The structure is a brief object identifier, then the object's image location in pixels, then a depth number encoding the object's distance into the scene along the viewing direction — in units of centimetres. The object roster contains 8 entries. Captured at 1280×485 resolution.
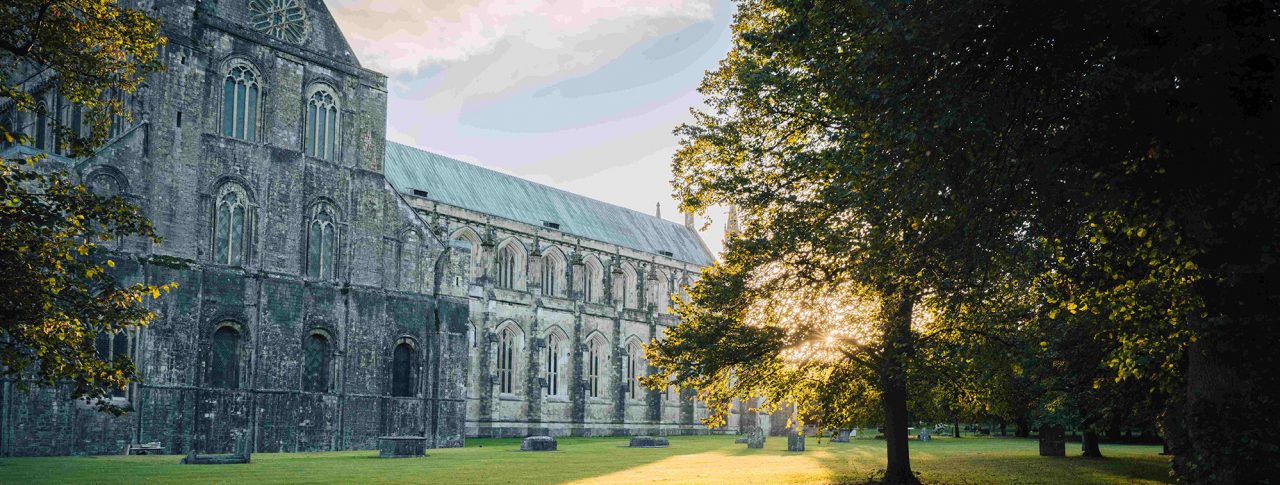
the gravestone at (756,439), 4016
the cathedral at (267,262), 2902
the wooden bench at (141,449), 2791
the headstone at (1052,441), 3172
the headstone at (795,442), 3537
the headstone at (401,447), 2762
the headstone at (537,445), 3294
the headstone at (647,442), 3897
